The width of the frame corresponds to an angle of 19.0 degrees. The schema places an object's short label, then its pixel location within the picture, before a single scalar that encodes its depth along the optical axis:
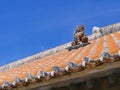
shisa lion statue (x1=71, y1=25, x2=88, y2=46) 8.86
